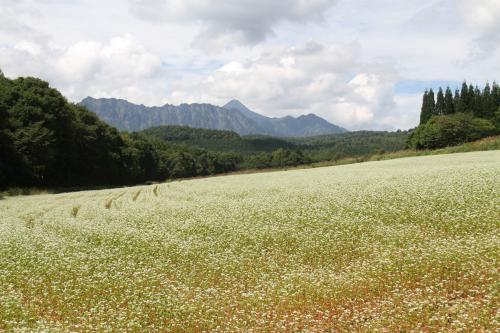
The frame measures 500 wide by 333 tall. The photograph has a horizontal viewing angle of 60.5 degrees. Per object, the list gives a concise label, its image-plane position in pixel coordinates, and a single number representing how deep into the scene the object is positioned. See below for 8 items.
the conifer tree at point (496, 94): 146.05
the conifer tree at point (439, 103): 162.38
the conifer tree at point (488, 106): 144.00
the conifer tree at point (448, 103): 158.12
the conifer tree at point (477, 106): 146.12
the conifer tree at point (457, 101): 150.55
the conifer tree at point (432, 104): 163.59
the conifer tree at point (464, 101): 148.88
